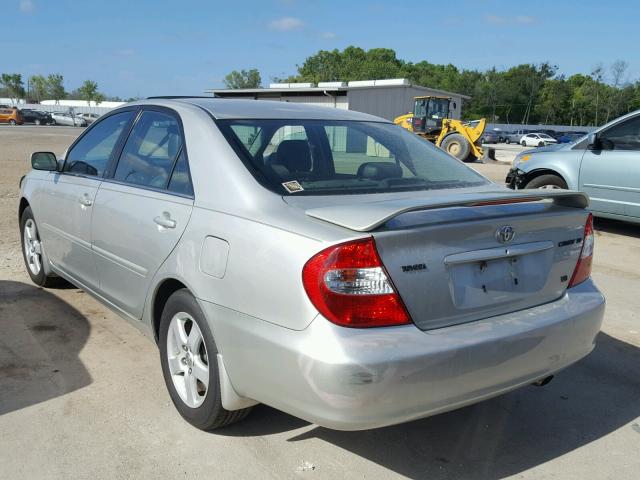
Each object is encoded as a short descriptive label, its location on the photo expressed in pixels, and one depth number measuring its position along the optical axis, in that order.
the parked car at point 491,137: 55.88
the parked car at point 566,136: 51.34
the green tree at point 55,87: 110.88
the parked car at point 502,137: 60.19
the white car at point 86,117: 56.16
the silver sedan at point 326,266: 2.23
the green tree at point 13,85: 107.25
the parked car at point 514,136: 59.34
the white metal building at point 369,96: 42.34
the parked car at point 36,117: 53.47
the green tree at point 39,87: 113.69
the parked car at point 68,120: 54.99
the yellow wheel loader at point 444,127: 24.55
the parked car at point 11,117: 51.12
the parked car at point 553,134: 57.19
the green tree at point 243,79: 122.44
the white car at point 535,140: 53.01
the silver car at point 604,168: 7.55
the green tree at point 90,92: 111.76
